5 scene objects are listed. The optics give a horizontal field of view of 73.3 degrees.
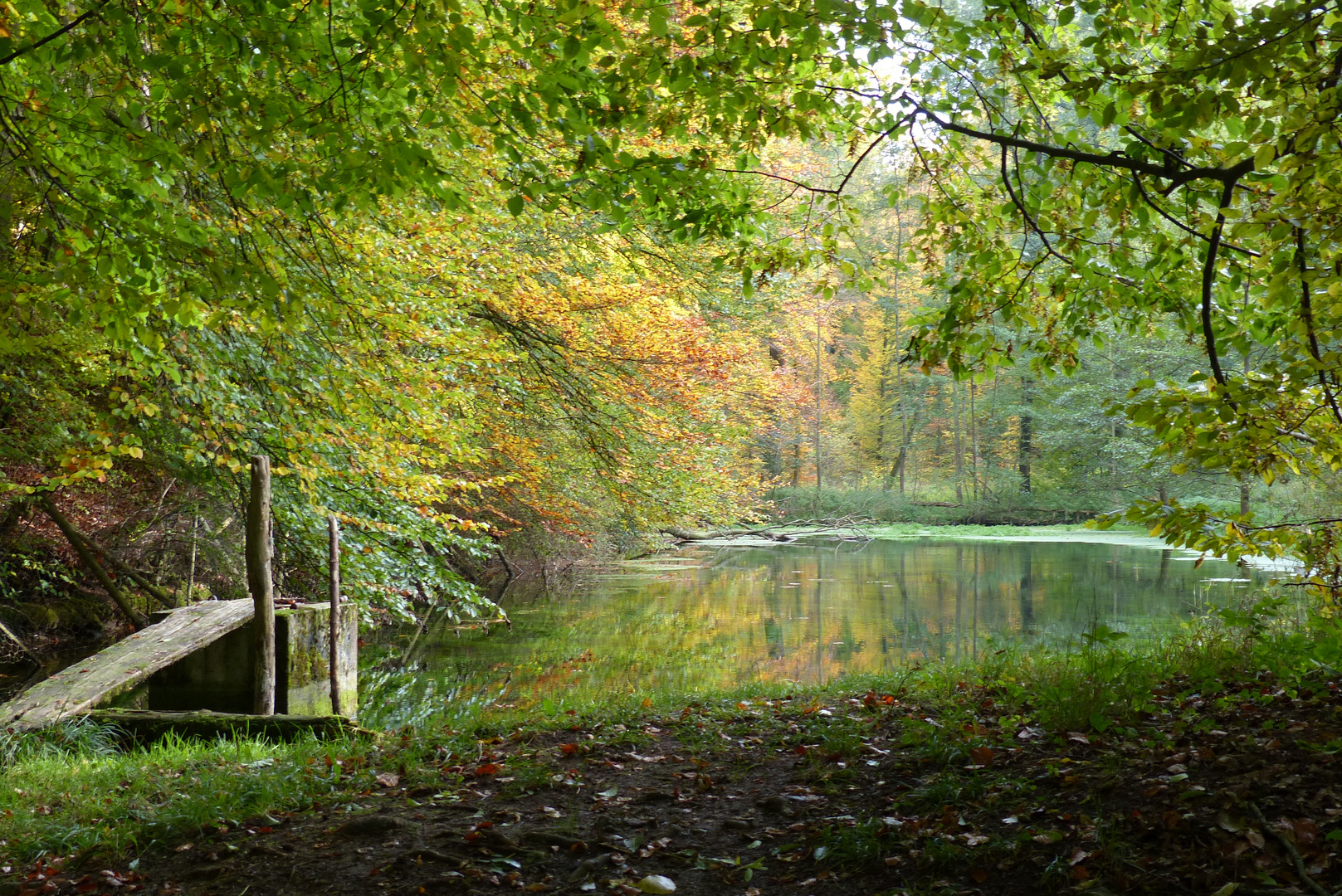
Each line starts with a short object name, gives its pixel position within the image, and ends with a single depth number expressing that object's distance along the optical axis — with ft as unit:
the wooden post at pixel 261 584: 23.82
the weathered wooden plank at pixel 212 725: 21.77
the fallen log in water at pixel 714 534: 83.82
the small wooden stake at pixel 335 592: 26.27
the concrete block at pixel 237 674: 25.99
